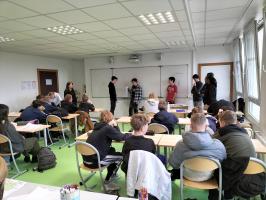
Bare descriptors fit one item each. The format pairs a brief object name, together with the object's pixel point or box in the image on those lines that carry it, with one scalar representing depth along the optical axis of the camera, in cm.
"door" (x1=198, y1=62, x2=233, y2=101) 707
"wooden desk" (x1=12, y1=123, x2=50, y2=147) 379
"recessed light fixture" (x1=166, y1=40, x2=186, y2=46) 594
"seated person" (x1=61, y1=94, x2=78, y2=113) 576
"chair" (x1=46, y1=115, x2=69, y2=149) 476
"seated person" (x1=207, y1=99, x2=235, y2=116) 386
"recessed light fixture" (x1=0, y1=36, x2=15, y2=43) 477
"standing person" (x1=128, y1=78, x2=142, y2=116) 788
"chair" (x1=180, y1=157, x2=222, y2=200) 198
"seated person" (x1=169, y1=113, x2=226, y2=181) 204
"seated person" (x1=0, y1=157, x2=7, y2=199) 73
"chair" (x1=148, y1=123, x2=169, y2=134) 350
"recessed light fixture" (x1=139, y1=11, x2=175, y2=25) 339
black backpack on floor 357
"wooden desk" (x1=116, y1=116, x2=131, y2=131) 429
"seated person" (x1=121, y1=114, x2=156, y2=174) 220
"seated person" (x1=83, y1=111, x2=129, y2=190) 266
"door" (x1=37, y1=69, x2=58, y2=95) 800
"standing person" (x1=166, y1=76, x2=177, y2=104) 758
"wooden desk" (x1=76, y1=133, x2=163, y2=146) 290
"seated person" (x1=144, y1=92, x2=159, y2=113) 536
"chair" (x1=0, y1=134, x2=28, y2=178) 315
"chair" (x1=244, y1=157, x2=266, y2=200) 192
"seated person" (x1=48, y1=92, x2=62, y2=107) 607
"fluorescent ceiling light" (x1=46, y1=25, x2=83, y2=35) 399
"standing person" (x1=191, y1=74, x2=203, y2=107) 616
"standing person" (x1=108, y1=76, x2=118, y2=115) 773
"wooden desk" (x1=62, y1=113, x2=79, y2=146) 524
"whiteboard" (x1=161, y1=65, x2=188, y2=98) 764
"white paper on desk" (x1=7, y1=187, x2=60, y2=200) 140
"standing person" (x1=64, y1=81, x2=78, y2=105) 669
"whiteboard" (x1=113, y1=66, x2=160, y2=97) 804
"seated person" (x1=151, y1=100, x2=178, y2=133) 379
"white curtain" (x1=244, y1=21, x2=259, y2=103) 397
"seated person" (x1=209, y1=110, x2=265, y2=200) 198
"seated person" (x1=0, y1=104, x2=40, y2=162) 325
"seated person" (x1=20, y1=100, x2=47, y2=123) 471
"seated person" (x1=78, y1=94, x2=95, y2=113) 561
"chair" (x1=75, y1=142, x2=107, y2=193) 246
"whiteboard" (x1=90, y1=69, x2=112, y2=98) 877
